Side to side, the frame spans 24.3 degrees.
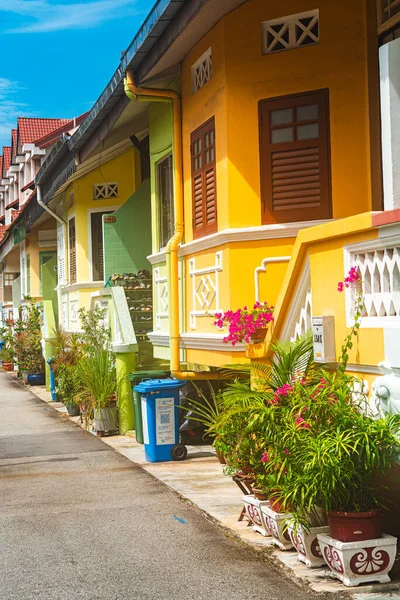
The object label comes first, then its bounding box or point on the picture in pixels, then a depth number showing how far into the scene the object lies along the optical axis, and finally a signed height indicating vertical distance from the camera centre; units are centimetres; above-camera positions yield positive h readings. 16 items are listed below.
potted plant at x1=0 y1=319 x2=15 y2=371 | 3223 -113
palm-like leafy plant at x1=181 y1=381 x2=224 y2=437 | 1481 -149
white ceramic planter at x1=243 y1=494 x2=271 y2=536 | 817 -182
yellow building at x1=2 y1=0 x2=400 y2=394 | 791 +182
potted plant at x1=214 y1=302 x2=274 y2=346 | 979 -13
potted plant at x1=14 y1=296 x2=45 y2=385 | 3039 -107
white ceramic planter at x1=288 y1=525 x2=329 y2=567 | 714 -183
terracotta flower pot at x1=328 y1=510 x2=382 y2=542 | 666 -157
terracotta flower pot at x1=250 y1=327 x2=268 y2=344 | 978 -26
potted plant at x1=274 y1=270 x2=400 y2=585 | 659 -118
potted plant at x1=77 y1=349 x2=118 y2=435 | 1692 -138
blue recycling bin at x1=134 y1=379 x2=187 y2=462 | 1338 -153
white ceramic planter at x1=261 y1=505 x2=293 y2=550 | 771 -183
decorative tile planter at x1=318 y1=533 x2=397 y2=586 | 663 -181
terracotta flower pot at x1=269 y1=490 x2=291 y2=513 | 768 -162
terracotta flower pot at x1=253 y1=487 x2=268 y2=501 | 820 -164
